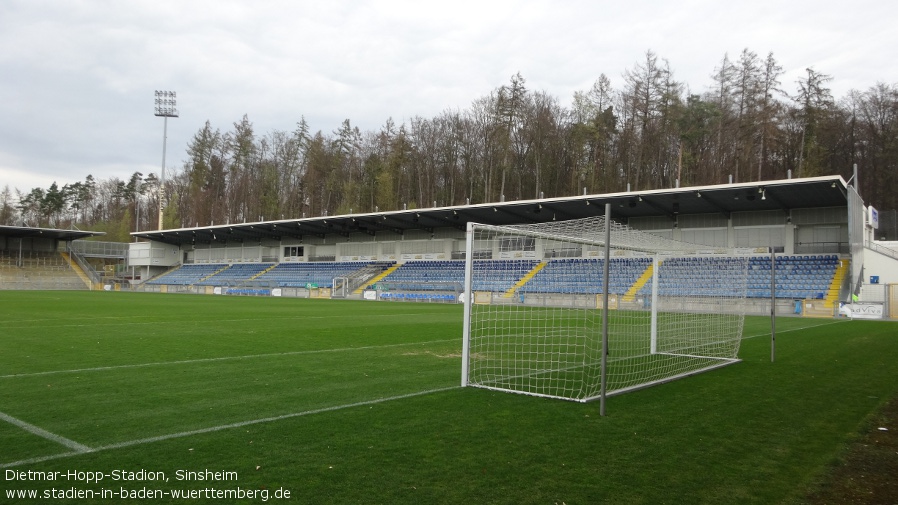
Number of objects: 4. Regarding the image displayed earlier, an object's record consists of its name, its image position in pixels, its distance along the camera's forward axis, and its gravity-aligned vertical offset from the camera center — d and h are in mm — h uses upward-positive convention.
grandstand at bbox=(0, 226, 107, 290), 54781 +165
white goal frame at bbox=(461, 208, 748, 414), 8141 -1279
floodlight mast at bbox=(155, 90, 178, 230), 65688 +18305
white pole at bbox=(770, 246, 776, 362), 11012 -1071
